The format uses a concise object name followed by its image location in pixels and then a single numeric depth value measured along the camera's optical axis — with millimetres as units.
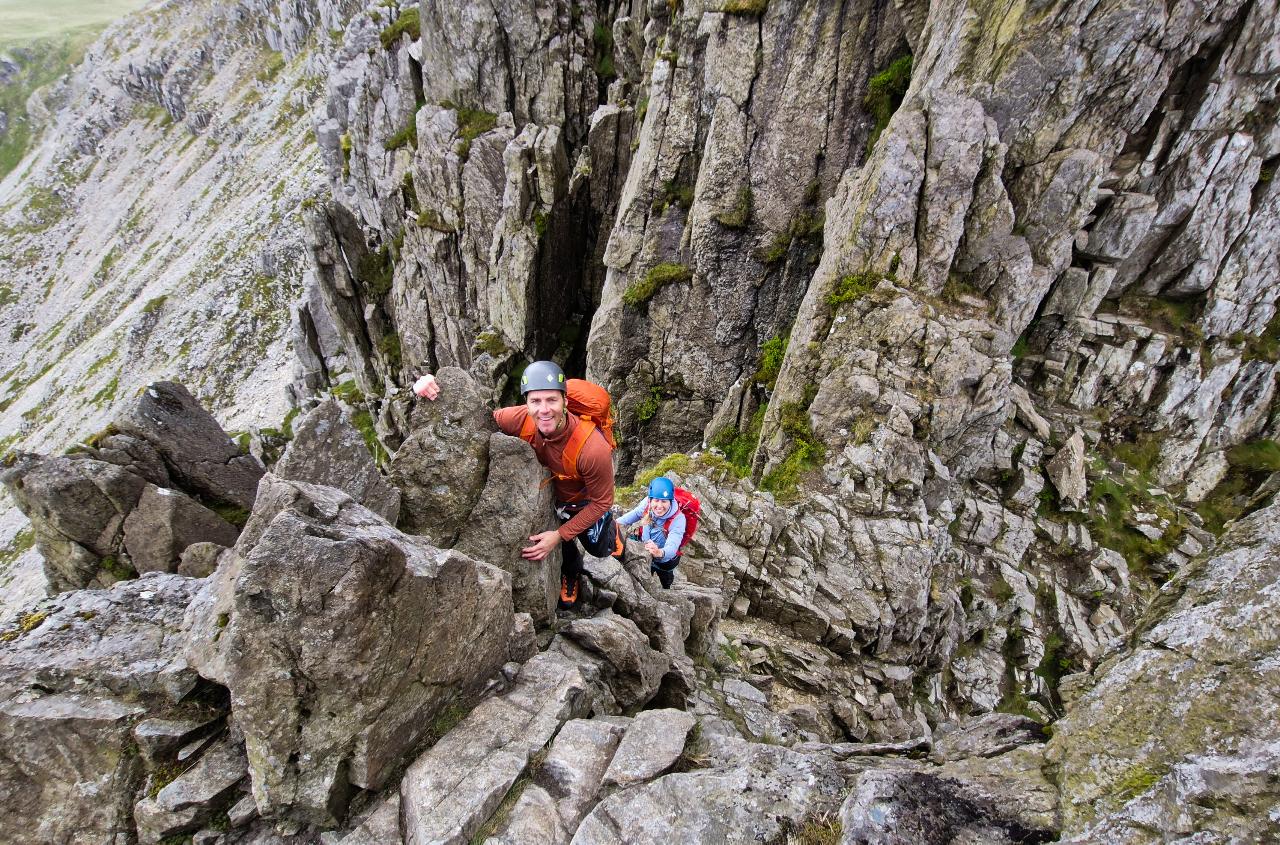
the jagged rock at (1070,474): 23328
